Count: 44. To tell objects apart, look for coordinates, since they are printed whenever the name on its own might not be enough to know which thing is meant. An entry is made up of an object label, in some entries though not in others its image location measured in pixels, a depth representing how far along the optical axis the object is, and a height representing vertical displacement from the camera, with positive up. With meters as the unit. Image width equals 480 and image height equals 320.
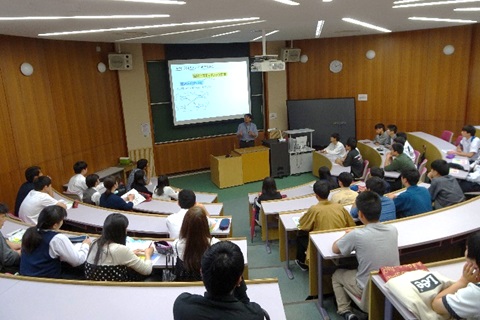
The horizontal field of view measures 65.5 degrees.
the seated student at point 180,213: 3.74 -1.28
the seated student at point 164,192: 5.44 -1.51
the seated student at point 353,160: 6.68 -1.49
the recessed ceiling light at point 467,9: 5.36 +0.86
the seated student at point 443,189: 4.35 -1.36
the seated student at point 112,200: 4.66 -1.36
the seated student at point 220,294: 1.65 -0.93
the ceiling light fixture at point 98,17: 3.86 +0.78
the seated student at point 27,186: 4.83 -1.17
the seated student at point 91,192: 5.17 -1.40
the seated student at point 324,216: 3.63 -1.33
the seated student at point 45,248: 2.93 -1.20
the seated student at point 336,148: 7.70 -1.44
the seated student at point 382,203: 3.89 -1.32
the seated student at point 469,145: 6.57 -1.32
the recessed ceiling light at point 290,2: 3.78 +0.79
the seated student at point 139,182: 5.47 -1.36
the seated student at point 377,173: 5.13 -1.32
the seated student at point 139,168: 5.67 -1.23
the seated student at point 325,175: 5.74 -1.49
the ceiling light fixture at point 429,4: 4.54 +0.83
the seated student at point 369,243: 2.88 -1.27
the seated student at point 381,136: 8.03 -1.30
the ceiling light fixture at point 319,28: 5.99 +0.91
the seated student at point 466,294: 1.96 -1.18
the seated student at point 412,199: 4.00 -1.33
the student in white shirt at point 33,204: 4.38 -1.28
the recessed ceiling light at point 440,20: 6.24 +0.91
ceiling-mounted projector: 6.49 +0.30
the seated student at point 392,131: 7.77 -1.18
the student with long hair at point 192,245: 2.91 -1.24
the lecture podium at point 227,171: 7.80 -1.82
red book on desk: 2.51 -1.32
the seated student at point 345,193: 4.32 -1.34
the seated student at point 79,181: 5.77 -1.38
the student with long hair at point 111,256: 2.81 -1.24
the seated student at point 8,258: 3.27 -1.41
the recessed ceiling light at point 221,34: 6.55 +0.88
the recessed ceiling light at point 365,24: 5.93 +0.90
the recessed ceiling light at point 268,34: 6.99 +0.91
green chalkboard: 8.52 -0.62
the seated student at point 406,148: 6.65 -1.31
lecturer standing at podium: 8.77 -1.18
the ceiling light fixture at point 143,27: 4.95 +0.83
